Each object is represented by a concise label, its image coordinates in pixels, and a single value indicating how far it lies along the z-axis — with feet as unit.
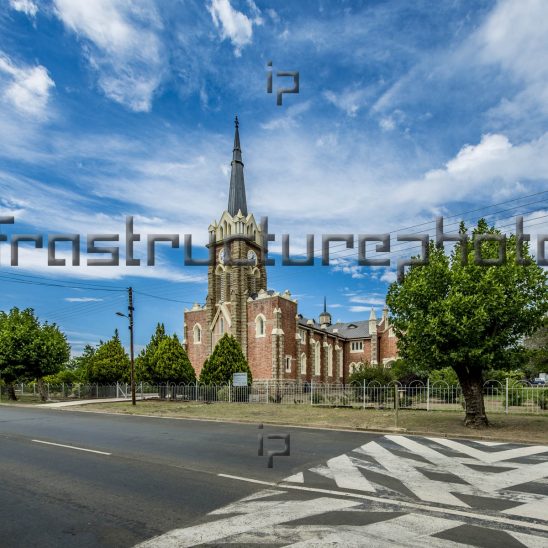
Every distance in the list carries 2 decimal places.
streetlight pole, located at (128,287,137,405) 101.02
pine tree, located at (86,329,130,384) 135.58
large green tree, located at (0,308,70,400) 119.75
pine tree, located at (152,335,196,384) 122.11
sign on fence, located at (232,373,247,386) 103.86
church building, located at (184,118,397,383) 143.54
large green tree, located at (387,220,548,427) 47.44
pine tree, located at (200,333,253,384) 118.01
